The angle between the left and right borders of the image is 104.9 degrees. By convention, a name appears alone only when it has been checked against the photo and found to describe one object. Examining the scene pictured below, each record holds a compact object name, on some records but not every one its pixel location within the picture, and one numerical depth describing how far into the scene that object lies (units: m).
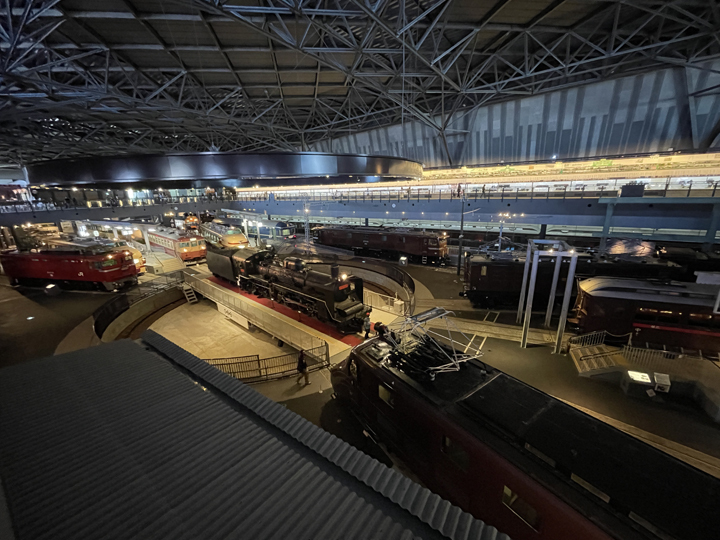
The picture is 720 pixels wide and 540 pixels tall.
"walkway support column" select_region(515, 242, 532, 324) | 13.00
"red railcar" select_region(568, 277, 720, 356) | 10.23
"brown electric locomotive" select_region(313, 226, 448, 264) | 23.67
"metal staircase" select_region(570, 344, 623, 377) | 10.05
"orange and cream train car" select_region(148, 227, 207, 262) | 24.92
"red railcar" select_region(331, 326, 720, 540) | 3.41
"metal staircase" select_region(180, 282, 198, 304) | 19.70
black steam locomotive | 12.42
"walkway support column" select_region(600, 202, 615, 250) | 21.78
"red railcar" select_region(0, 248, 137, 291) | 17.22
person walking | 9.95
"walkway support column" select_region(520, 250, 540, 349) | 11.80
